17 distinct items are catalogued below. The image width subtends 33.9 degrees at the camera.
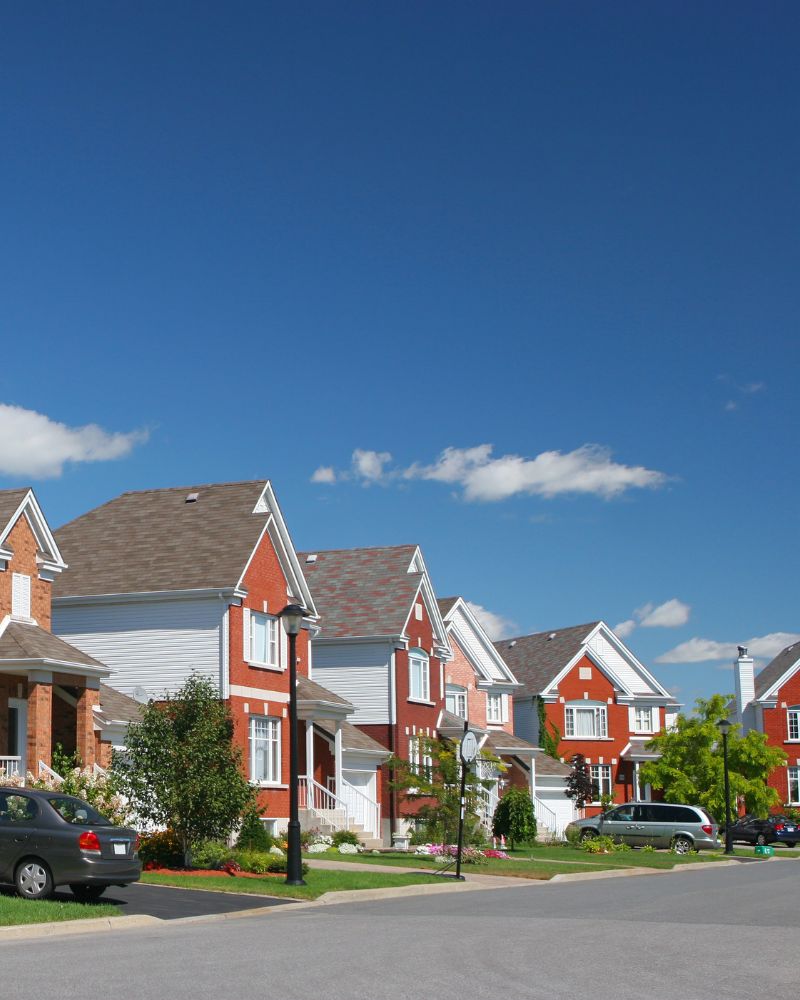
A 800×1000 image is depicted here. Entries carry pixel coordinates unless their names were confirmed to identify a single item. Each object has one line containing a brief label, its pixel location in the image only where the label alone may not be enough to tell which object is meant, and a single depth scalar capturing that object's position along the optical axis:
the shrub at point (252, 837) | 28.00
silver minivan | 44.00
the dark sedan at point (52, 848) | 18.84
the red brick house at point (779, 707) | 70.62
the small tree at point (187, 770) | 25.42
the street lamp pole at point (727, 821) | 43.42
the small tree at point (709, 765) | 58.00
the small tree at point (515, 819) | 43.31
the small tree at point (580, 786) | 56.19
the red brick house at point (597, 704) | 67.56
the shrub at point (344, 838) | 37.91
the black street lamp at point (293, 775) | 24.02
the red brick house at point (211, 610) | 37.69
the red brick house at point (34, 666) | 30.39
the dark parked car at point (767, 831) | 53.59
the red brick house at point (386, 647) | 45.94
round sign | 27.44
